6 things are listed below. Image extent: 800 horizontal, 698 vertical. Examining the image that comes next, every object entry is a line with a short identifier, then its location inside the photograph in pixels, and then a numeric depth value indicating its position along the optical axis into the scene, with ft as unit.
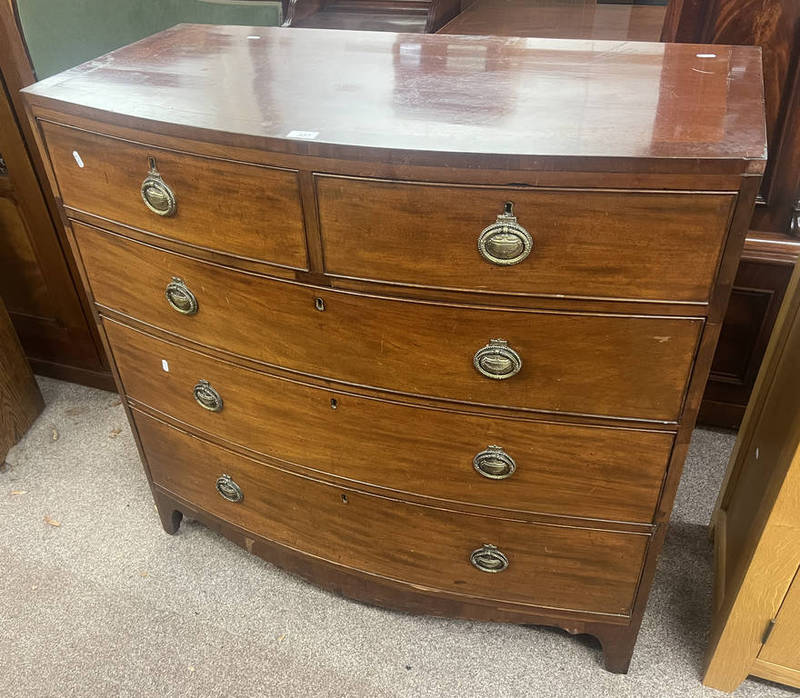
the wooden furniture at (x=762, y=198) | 4.93
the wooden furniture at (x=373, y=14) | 5.37
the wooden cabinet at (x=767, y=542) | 3.95
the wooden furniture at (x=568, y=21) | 5.29
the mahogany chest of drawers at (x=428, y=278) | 3.07
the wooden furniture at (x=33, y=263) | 5.81
